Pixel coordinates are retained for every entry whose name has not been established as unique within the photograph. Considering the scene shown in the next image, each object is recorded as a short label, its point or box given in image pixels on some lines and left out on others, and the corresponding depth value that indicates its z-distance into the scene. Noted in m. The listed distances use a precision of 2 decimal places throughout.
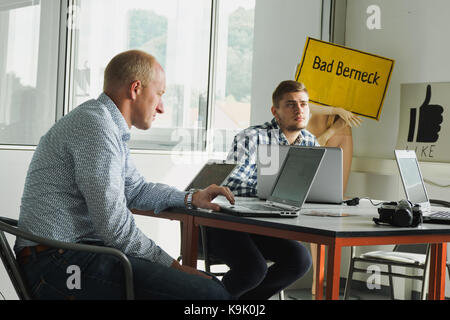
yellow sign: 5.05
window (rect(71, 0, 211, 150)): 4.49
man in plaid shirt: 3.25
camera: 2.43
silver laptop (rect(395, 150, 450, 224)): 2.98
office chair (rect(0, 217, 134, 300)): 1.97
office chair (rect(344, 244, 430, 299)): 3.73
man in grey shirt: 2.07
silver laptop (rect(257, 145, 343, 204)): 3.15
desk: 2.20
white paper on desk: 2.70
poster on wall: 4.77
